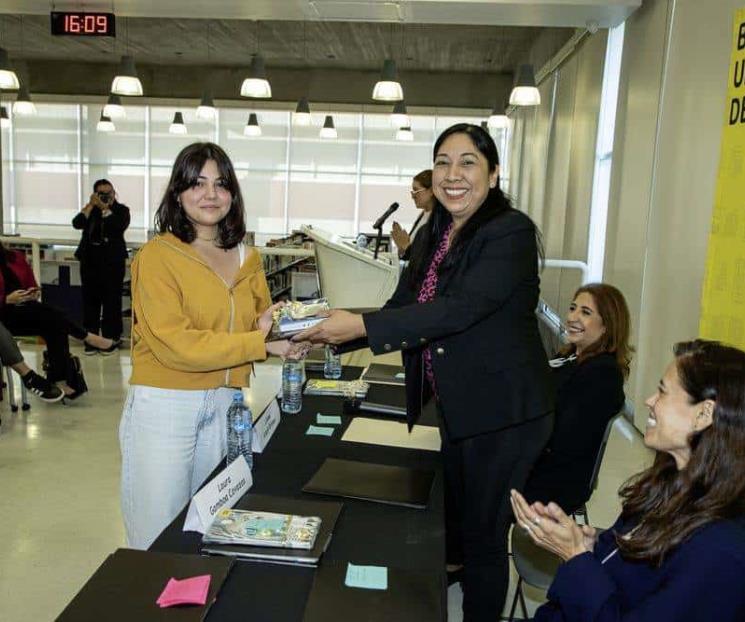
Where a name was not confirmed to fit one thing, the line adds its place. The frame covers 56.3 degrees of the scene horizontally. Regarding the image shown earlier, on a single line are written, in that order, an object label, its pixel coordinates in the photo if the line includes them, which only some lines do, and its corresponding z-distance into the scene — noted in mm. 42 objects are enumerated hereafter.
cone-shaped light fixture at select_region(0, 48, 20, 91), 6590
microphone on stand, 4649
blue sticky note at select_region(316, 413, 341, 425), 2232
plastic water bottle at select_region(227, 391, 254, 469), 1814
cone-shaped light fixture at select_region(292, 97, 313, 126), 9712
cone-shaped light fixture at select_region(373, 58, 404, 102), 7406
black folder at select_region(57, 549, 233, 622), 1115
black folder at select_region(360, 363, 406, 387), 2760
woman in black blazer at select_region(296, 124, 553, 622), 1795
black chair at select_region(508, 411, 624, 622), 1900
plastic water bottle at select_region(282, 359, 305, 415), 2354
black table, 1197
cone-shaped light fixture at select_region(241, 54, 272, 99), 7109
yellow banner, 2914
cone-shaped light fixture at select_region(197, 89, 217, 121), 9797
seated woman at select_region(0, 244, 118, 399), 4910
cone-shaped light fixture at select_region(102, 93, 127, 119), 9164
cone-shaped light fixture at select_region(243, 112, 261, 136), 11867
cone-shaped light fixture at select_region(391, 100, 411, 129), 10086
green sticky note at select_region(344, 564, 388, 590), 1241
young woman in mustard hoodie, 1715
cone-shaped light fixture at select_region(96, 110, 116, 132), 11883
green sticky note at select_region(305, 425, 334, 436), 2113
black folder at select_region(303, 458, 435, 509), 1625
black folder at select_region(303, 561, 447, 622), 1144
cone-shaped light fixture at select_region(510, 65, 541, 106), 7031
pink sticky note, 1151
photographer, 6711
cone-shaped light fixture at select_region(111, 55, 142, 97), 6793
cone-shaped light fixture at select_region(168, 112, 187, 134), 12156
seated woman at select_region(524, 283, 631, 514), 2139
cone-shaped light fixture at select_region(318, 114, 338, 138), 11953
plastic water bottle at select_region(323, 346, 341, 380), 2904
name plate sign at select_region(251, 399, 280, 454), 1915
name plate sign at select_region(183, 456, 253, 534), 1401
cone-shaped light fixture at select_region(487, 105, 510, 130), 9867
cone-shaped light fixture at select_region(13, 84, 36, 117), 9703
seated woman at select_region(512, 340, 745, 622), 1103
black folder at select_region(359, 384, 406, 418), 2354
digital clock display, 5785
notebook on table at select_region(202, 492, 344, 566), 1316
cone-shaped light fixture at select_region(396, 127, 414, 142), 11938
